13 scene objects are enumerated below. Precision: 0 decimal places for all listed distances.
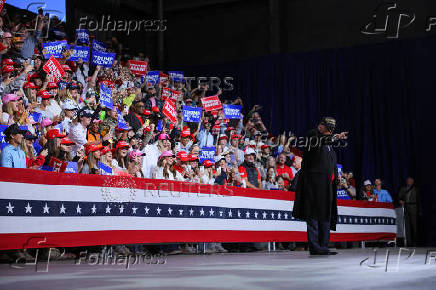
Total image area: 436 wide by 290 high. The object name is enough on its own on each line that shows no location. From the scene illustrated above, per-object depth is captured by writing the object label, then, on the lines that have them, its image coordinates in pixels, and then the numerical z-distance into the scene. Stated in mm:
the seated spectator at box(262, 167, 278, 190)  15029
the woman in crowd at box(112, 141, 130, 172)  10617
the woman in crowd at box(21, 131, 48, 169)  9008
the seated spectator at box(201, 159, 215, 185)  12819
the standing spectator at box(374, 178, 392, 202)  18828
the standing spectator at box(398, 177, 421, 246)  19266
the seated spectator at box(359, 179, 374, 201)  18848
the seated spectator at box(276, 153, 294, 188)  16255
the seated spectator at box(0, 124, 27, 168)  8414
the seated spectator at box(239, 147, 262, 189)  14422
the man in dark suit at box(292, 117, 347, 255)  9359
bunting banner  7816
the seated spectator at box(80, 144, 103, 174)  9633
